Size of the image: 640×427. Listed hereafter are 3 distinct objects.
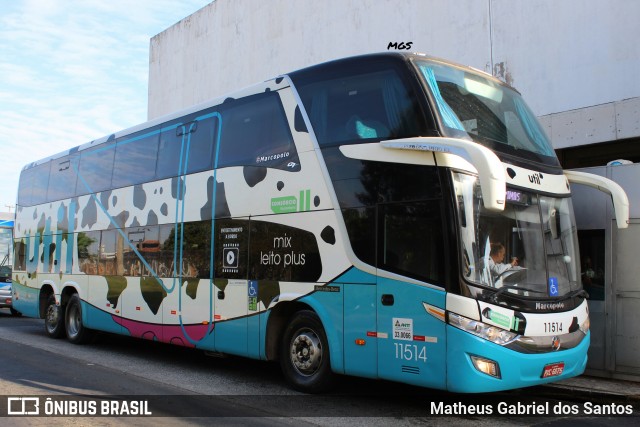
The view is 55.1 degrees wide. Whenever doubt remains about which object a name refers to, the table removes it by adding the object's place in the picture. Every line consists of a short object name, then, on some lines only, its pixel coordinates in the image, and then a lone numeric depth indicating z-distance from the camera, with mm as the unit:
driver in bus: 6604
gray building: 9203
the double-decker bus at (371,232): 6531
